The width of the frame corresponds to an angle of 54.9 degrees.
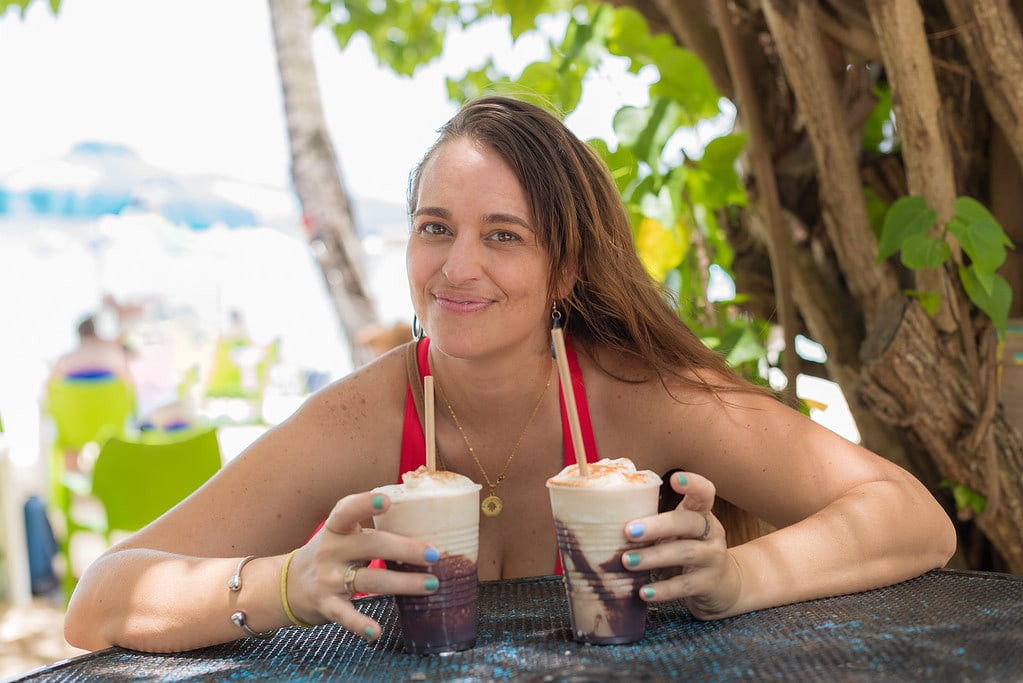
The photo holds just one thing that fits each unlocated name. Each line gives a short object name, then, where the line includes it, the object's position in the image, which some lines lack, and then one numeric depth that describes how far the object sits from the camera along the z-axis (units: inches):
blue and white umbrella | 314.5
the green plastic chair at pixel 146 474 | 133.0
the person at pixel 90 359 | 233.1
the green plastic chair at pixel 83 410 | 210.0
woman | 49.9
